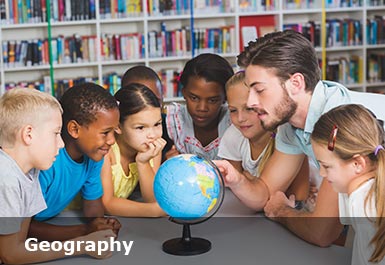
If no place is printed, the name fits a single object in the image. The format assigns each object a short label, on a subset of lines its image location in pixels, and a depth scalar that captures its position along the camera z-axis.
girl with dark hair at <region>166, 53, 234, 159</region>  3.37
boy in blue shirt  2.55
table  2.25
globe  2.23
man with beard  2.57
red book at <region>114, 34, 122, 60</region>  6.71
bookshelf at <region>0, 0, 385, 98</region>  6.54
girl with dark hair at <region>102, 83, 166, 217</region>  2.80
